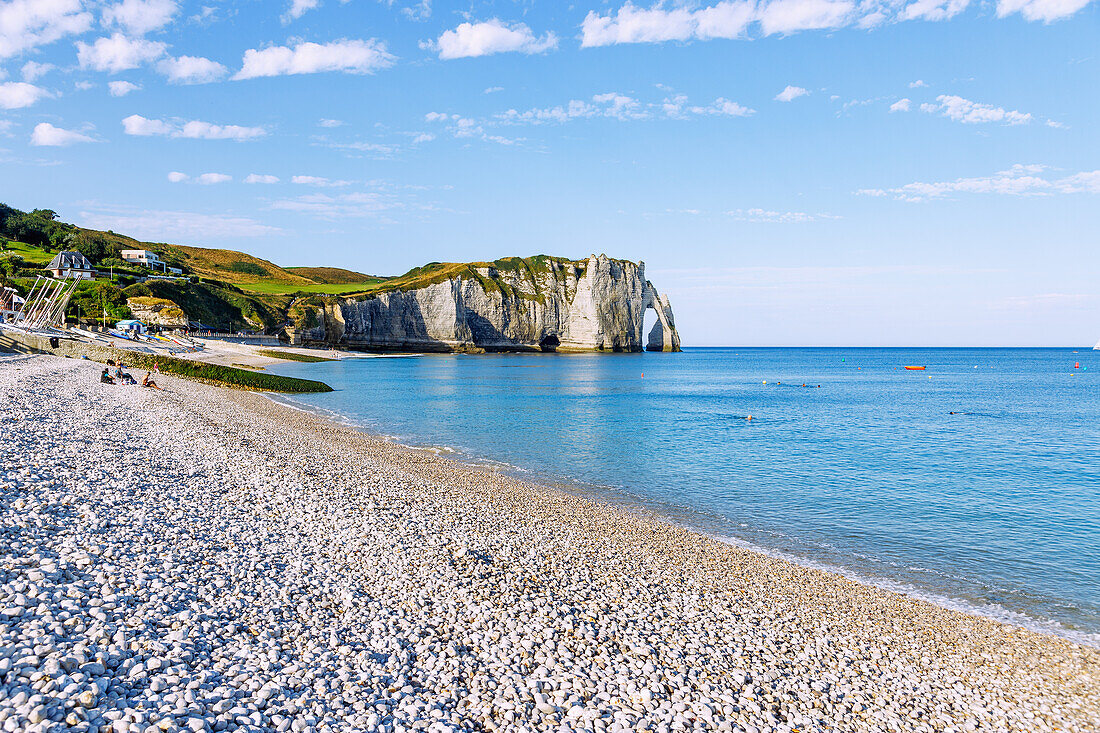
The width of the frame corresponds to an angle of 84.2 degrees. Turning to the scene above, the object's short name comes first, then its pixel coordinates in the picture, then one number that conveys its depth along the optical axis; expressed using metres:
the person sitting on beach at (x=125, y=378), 37.93
